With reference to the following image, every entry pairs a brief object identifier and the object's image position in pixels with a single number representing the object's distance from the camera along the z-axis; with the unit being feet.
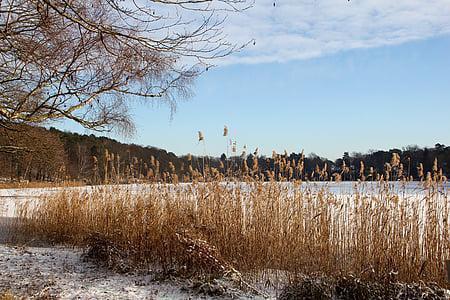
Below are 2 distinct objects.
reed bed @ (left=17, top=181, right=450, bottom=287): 14.35
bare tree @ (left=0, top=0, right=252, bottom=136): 12.60
